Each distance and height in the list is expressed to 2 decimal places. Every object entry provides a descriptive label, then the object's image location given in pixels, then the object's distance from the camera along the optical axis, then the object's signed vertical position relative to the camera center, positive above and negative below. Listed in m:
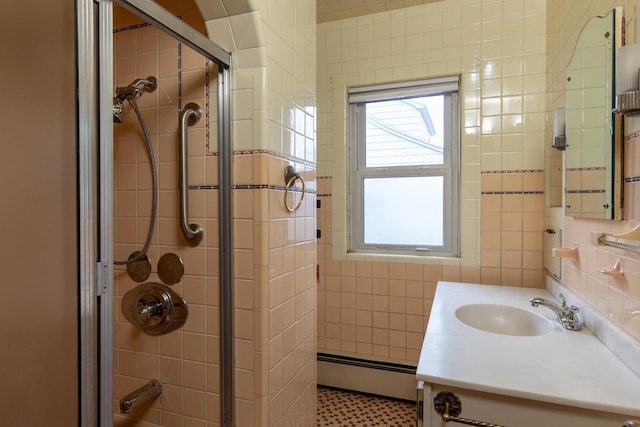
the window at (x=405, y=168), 2.34 +0.28
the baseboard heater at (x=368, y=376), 2.31 -1.18
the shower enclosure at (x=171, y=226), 1.31 -0.08
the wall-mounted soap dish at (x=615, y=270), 1.09 -0.21
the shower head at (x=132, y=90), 1.45 +0.49
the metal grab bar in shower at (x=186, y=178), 1.34 +0.11
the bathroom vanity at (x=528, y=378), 0.89 -0.48
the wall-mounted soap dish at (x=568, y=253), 1.48 -0.20
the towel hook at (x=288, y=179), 1.40 +0.11
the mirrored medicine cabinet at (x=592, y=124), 1.15 +0.32
